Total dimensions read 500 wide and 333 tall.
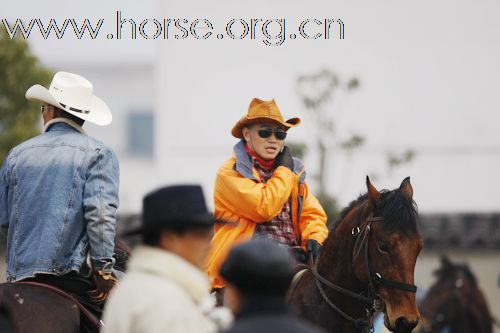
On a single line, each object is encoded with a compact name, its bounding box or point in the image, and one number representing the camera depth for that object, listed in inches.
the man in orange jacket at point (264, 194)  679.1
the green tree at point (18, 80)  1674.5
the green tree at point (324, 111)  1874.8
